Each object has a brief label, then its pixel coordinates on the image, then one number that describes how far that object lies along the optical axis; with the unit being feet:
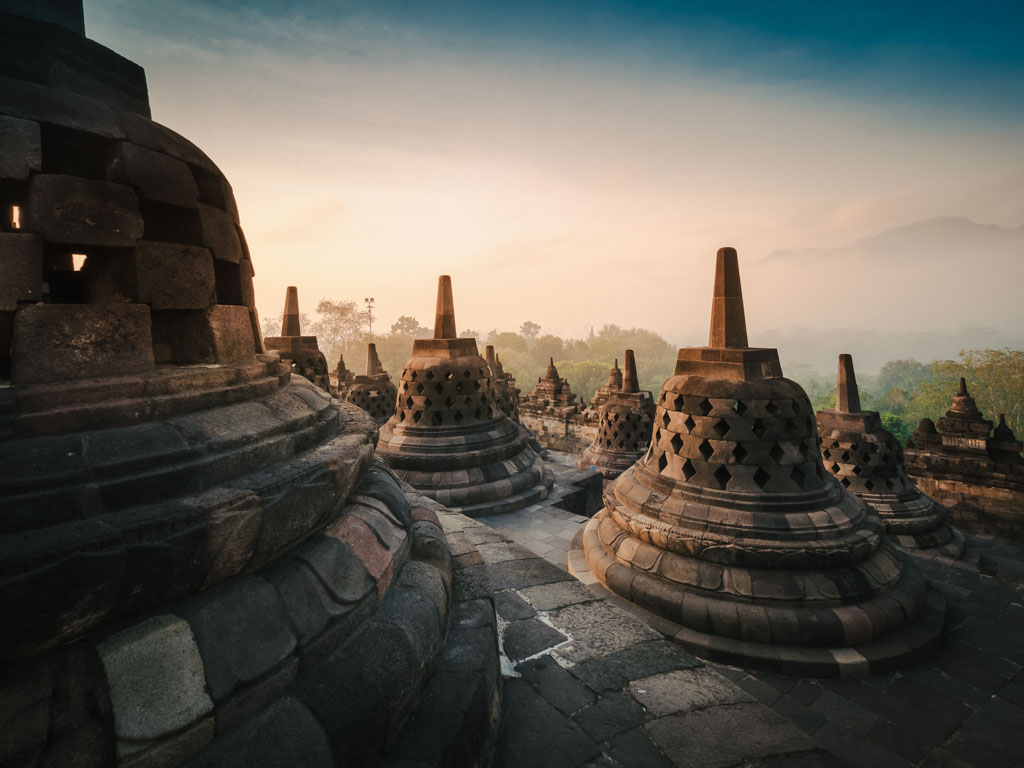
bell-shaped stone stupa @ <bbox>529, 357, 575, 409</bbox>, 61.98
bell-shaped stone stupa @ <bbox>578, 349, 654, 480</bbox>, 35.37
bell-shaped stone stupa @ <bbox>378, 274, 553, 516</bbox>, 24.52
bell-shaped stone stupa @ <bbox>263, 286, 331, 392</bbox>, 31.45
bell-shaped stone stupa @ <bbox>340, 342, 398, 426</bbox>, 41.22
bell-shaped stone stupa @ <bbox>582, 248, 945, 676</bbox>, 12.32
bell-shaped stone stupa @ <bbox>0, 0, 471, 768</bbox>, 3.78
